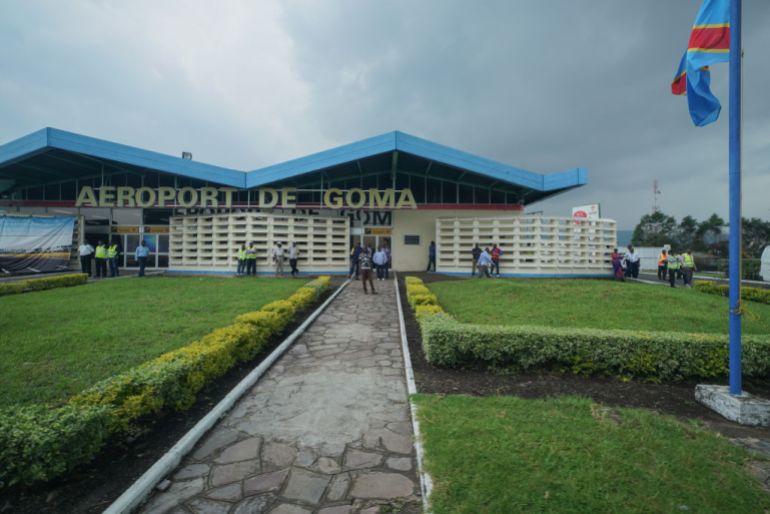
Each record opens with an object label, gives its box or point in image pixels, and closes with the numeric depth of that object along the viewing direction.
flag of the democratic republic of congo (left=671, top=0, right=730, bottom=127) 4.42
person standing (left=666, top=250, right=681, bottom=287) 15.39
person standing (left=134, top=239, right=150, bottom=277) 17.00
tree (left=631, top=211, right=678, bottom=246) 46.94
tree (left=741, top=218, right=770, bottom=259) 35.02
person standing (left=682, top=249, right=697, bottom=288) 15.72
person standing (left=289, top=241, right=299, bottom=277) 17.12
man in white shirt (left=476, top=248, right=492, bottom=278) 16.83
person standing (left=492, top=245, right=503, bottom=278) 17.66
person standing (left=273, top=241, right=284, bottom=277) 17.09
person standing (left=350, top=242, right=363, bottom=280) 15.38
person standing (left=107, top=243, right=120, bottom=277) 17.09
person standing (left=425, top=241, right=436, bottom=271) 19.50
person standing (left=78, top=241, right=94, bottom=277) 17.31
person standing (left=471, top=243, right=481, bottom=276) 17.50
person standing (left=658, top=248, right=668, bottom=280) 18.91
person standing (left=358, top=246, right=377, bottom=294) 12.14
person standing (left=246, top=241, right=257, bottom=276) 17.12
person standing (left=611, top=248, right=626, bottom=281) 18.20
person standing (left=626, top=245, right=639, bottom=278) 18.77
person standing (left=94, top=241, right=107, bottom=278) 16.98
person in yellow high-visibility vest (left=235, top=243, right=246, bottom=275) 17.12
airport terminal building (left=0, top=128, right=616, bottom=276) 16.86
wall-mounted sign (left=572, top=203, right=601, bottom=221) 31.15
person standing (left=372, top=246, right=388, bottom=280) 15.65
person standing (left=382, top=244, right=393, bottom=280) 15.73
